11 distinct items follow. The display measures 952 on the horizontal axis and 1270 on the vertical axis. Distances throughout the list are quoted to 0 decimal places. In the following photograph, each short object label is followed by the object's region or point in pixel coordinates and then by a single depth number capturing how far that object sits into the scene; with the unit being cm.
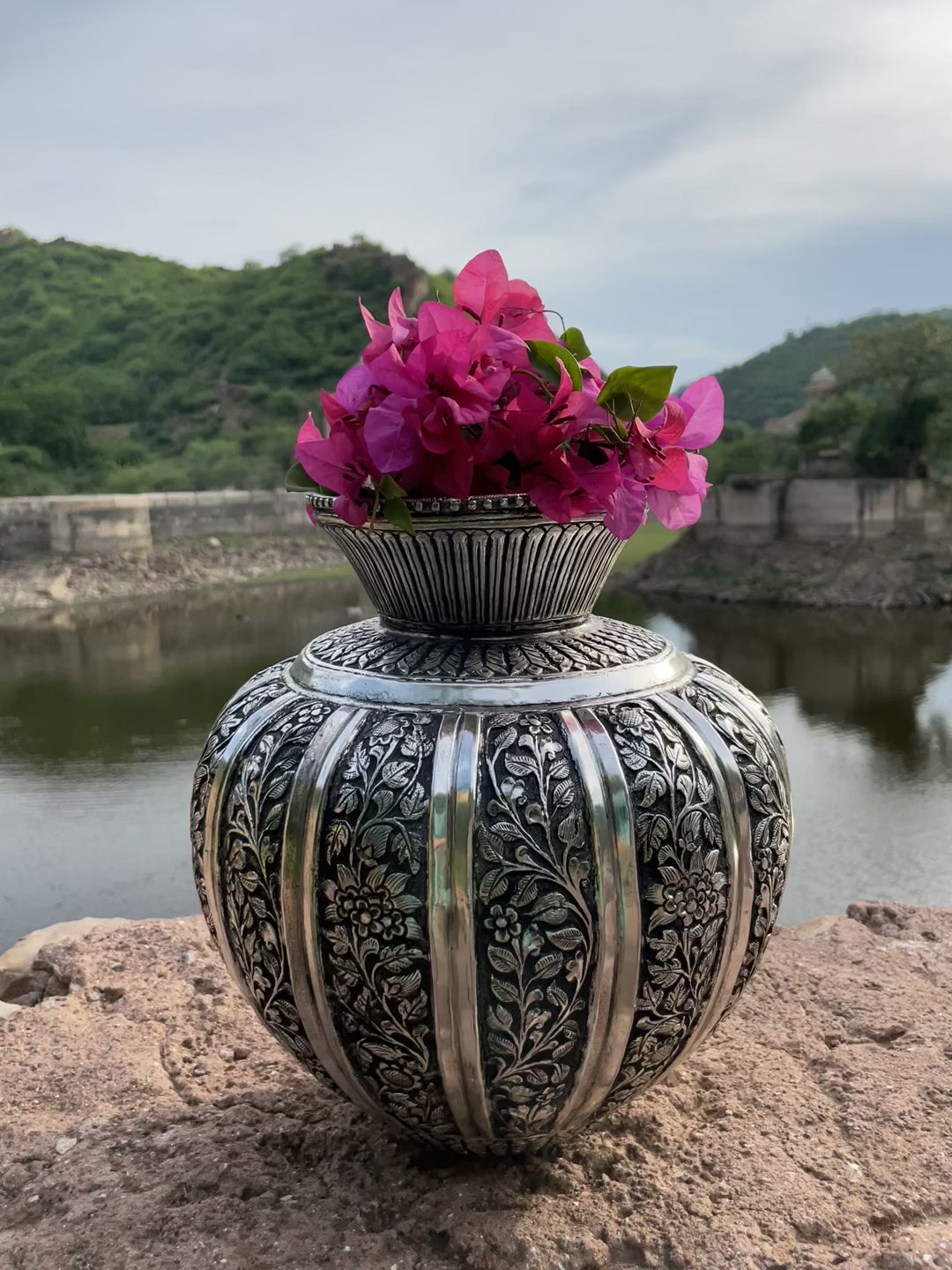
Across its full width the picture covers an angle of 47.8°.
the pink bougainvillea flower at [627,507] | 49
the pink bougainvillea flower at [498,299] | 52
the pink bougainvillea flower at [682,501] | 51
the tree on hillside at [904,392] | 1409
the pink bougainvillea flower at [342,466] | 50
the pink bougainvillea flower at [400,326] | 50
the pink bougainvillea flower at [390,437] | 48
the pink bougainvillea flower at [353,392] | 50
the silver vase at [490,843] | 47
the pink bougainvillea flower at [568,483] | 48
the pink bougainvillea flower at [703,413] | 51
